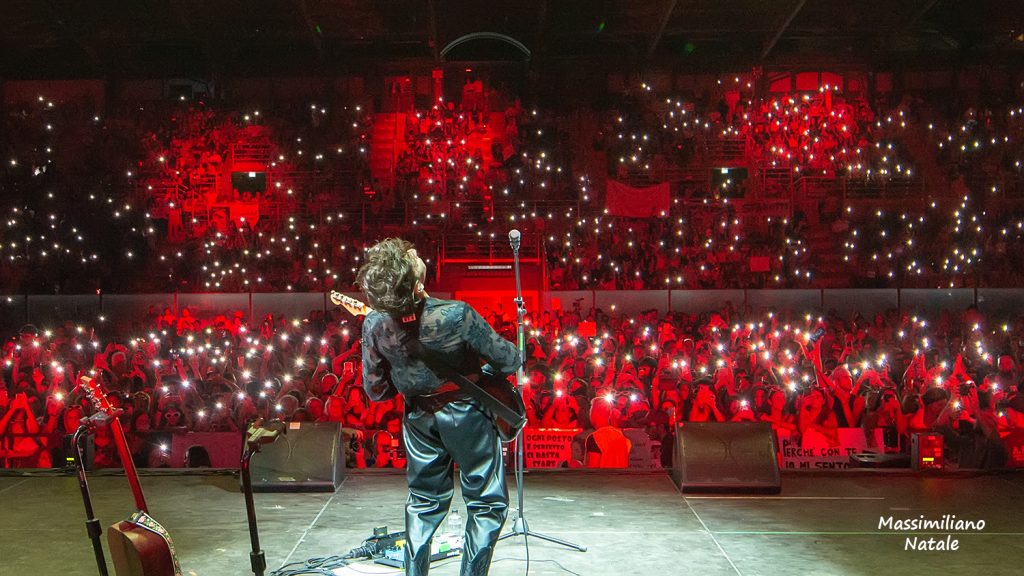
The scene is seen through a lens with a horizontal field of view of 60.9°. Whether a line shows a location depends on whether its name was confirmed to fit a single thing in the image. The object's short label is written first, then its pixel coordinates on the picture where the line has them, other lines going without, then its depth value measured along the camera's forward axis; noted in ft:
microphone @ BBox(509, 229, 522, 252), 13.80
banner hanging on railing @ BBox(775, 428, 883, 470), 22.67
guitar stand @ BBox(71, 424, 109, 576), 10.29
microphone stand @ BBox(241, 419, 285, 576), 10.27
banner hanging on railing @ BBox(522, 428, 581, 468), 22.39
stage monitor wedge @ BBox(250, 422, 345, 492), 18.51
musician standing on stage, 10.27
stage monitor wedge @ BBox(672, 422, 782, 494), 18.34
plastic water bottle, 14.66
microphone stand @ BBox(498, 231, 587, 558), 13.65
